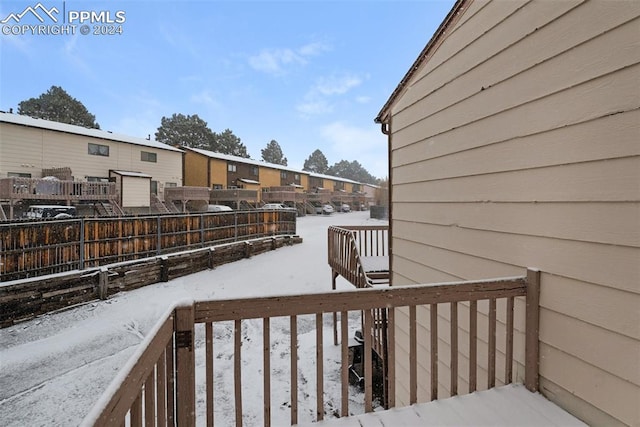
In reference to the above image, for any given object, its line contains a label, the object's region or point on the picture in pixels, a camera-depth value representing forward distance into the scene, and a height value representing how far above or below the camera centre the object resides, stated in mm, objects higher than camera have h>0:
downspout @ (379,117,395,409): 5152 +13
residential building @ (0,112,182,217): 18109 +3146
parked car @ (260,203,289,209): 32491 -135
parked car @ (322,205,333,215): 41188 -789
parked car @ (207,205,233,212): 27531 -421
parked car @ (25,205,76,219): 15852 -481
